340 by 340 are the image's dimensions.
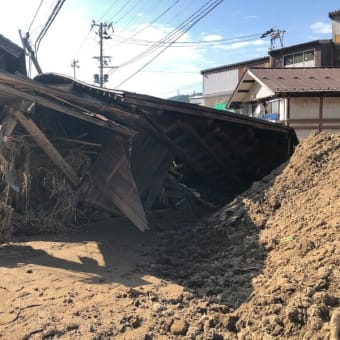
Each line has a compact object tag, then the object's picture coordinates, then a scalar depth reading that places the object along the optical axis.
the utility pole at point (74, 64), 55.32
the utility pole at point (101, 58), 41.58
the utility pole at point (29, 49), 21.12
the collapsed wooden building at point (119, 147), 7.90
